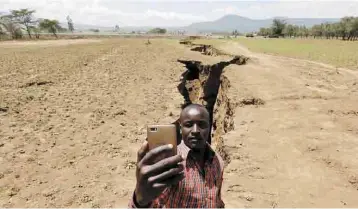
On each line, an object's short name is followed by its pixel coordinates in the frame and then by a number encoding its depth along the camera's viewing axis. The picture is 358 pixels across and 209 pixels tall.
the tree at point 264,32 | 105.19
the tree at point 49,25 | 85.31
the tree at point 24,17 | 77.06
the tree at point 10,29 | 63.53
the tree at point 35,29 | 79.56
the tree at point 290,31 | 97.06
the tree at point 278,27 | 95.12
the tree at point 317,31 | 90.12
